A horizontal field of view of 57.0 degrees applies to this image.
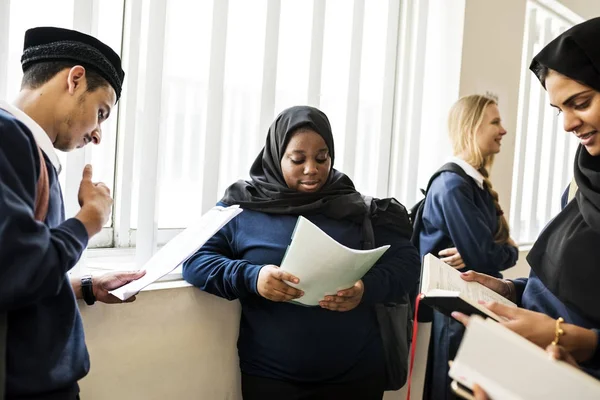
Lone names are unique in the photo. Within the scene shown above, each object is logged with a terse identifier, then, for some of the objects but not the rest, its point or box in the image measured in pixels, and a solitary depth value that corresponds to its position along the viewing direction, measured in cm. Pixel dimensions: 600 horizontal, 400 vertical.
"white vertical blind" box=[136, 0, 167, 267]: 178
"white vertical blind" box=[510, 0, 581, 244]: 380
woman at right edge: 122
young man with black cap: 94
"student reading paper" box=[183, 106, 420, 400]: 169
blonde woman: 229
